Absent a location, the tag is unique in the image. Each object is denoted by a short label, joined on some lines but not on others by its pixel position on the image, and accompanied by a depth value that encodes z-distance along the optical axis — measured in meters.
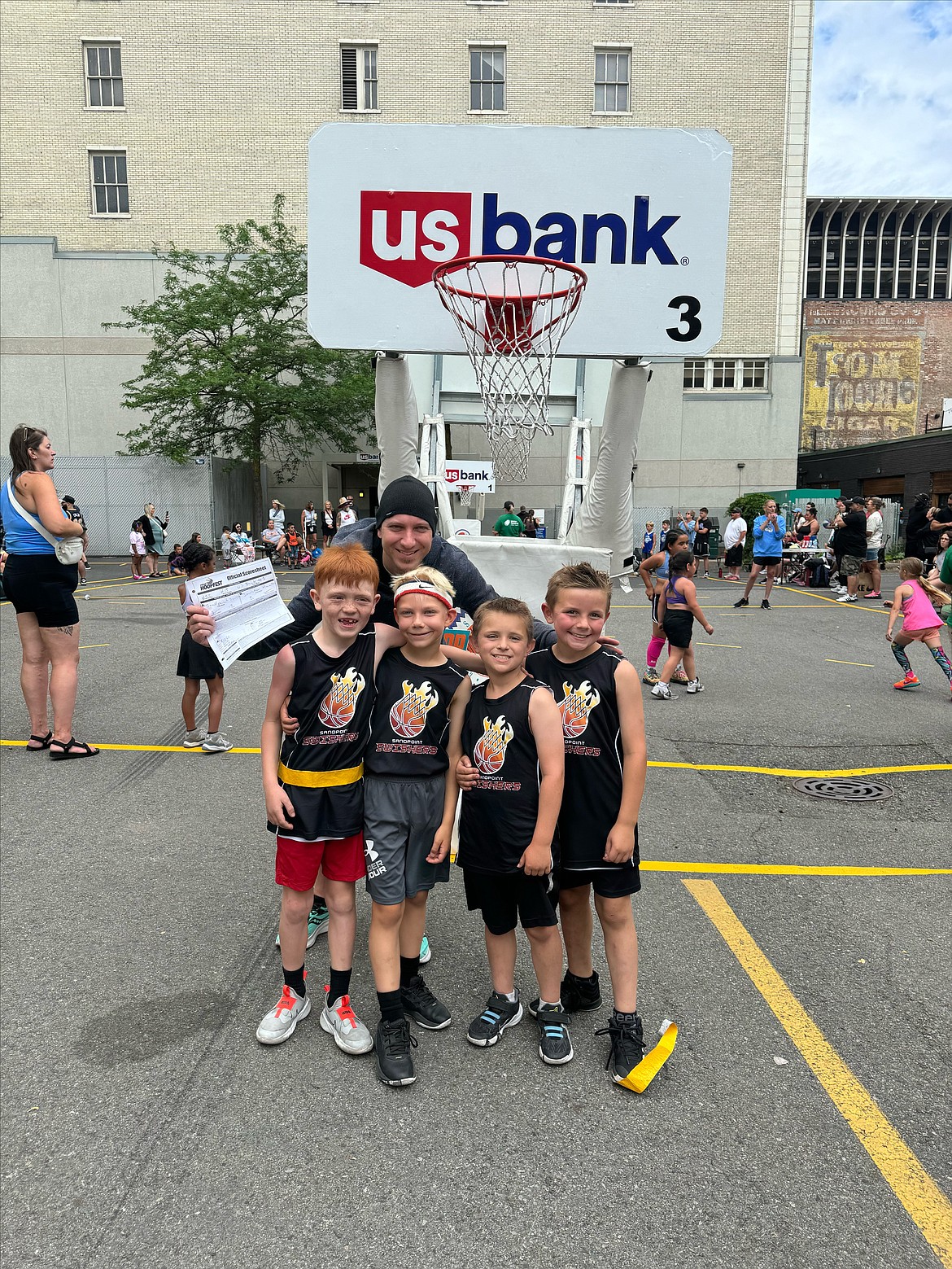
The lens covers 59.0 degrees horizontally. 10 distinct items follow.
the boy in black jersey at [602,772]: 2.88
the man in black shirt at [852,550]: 16.03
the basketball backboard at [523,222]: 5.23
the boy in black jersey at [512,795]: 2.85
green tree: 25.11
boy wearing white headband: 2.93
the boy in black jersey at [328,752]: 2.92
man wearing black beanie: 3.23
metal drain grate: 5.62
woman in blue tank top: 5.63
